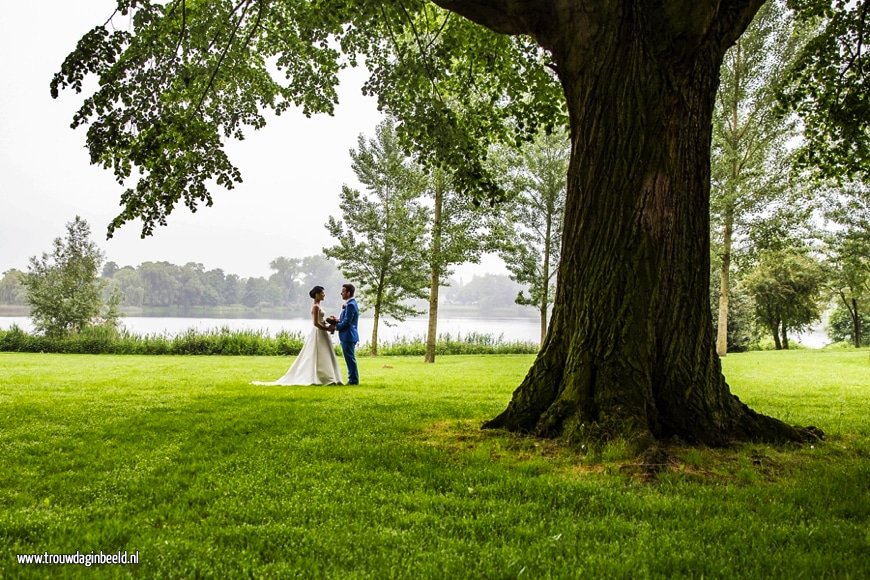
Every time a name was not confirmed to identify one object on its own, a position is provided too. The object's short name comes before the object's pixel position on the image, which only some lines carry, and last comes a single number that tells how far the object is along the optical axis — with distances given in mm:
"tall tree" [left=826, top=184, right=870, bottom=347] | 27656
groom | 11234
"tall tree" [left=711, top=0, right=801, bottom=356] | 23438
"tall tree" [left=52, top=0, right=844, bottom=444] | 5102
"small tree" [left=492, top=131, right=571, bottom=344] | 25297
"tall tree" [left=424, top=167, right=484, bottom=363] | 21125
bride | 11281
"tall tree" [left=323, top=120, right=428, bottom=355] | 24031
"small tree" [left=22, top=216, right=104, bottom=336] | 28859
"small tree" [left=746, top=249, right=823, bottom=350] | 38000
